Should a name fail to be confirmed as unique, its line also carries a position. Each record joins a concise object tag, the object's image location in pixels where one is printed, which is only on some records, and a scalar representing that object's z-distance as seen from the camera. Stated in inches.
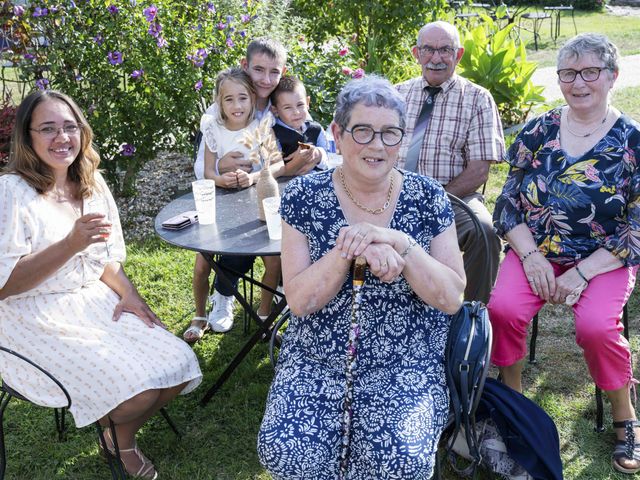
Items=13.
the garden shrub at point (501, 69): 252.5
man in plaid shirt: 141.8
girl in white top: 141.5
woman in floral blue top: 110.7
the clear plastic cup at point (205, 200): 119.8
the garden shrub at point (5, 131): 189.5
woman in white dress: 98.9
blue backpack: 92.0
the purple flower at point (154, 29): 194.5
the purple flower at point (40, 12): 189.6
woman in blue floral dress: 86.9
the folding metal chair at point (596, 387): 117.8
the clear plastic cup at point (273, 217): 113.7
